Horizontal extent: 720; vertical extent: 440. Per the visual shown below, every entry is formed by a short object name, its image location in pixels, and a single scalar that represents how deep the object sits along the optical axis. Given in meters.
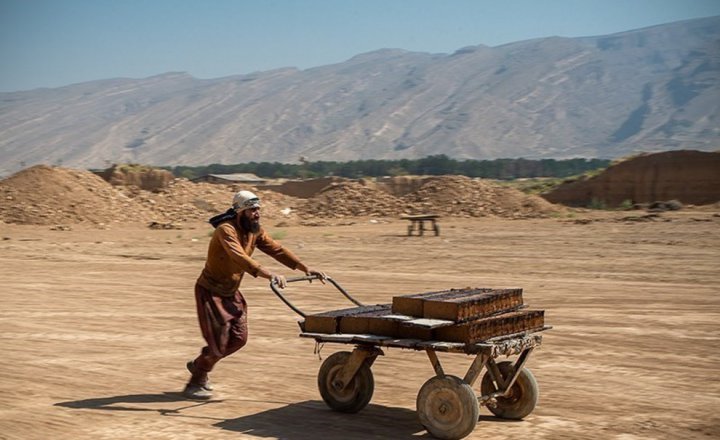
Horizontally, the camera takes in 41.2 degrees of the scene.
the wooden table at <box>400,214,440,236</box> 31.95
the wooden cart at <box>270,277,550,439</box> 6.95
